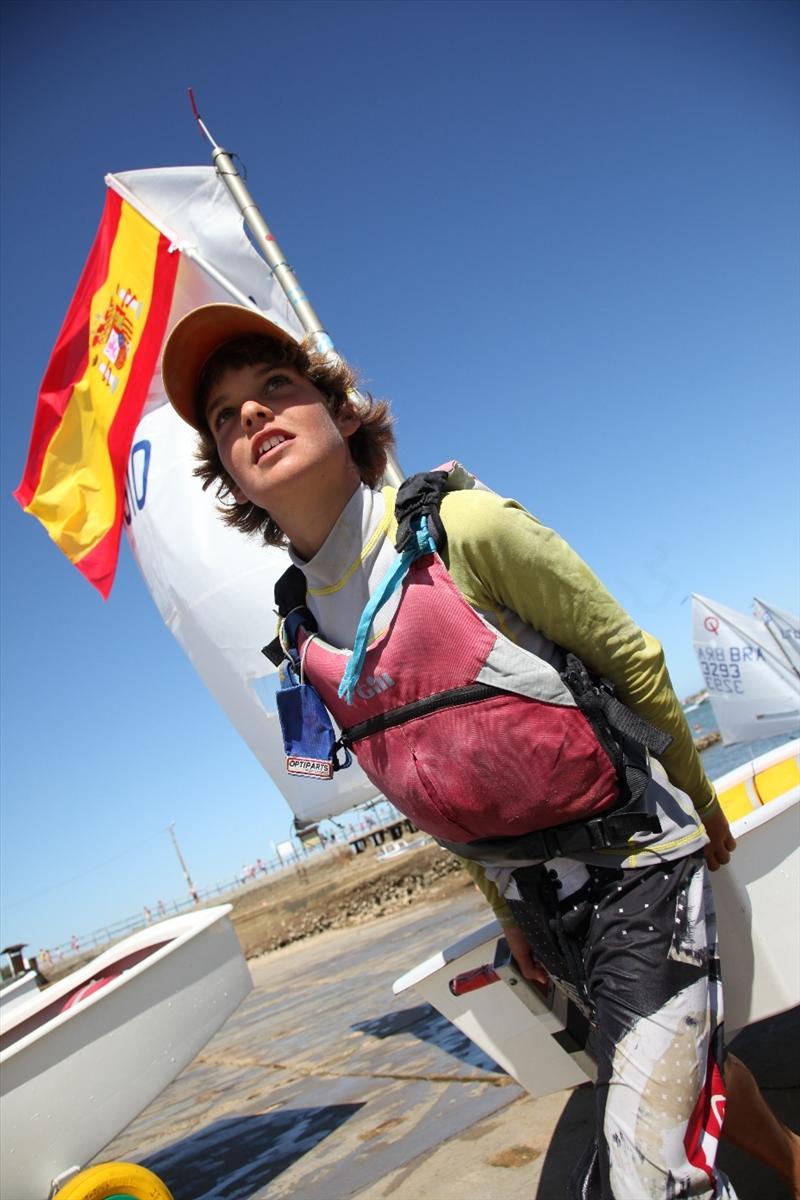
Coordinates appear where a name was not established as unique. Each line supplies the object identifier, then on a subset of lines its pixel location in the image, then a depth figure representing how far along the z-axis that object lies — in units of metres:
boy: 1.24
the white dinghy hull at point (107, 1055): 2.87
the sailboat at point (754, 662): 24.58
